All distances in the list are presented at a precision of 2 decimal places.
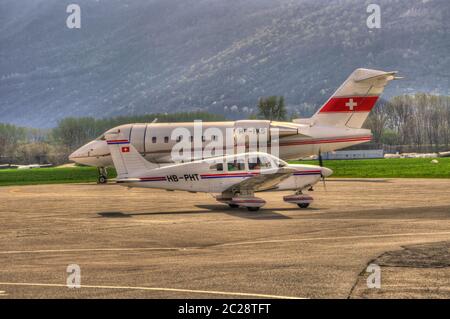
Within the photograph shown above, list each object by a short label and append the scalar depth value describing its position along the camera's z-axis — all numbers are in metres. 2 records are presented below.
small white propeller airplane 29.81
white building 145.88
